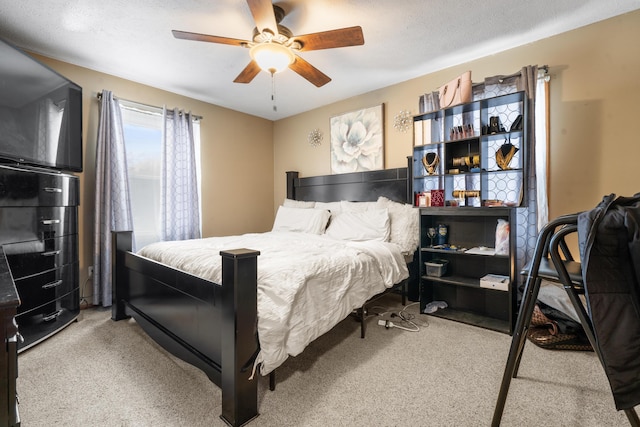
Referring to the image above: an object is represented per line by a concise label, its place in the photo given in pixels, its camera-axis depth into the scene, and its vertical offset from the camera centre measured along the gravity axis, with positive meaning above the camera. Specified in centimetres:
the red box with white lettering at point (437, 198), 283 +11
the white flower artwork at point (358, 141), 365 +91
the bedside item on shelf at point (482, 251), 248 -37
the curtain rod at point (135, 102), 312 +126
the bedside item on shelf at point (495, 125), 252 +71
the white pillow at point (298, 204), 408 +9
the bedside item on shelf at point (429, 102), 301 +111
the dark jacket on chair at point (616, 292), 87 -26
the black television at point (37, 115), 212 +80
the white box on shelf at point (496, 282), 242 -62
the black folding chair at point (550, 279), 102 -28
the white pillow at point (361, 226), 301 -17
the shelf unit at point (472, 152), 253 +53
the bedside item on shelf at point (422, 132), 303 +81
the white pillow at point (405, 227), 293 -18
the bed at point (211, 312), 140 -62
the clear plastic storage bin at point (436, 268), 283 -57
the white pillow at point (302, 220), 354 -12
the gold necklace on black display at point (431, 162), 294 +47
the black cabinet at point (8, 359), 64 -32
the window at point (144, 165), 338 +57
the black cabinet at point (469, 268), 246 -56
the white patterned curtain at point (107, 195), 302 +19
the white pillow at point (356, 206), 342 +5
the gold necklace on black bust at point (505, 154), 250 +46
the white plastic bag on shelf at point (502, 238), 240 -24
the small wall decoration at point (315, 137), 430 +108
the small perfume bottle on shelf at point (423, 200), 288 +9
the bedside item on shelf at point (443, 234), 291 -25
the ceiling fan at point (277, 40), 189 +117
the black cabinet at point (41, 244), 205 -23
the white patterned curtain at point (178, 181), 353 +39
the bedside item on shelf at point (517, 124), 240 +69
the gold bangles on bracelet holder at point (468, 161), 265 +44
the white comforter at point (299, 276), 151 -43
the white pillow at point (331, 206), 375 +5
